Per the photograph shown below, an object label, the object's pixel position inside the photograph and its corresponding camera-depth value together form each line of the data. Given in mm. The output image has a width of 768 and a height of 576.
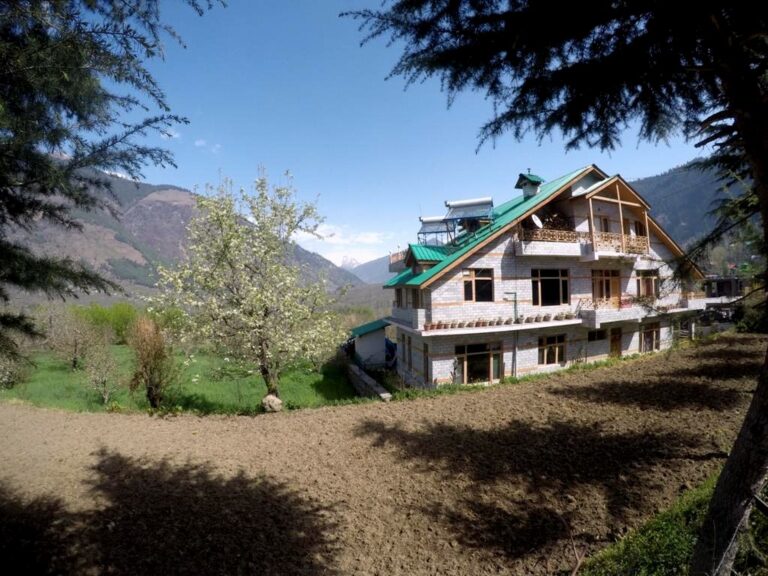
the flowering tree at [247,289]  12062
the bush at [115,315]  36875
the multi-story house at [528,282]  16000
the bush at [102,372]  16922
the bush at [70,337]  23625
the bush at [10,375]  17759
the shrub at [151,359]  13492
